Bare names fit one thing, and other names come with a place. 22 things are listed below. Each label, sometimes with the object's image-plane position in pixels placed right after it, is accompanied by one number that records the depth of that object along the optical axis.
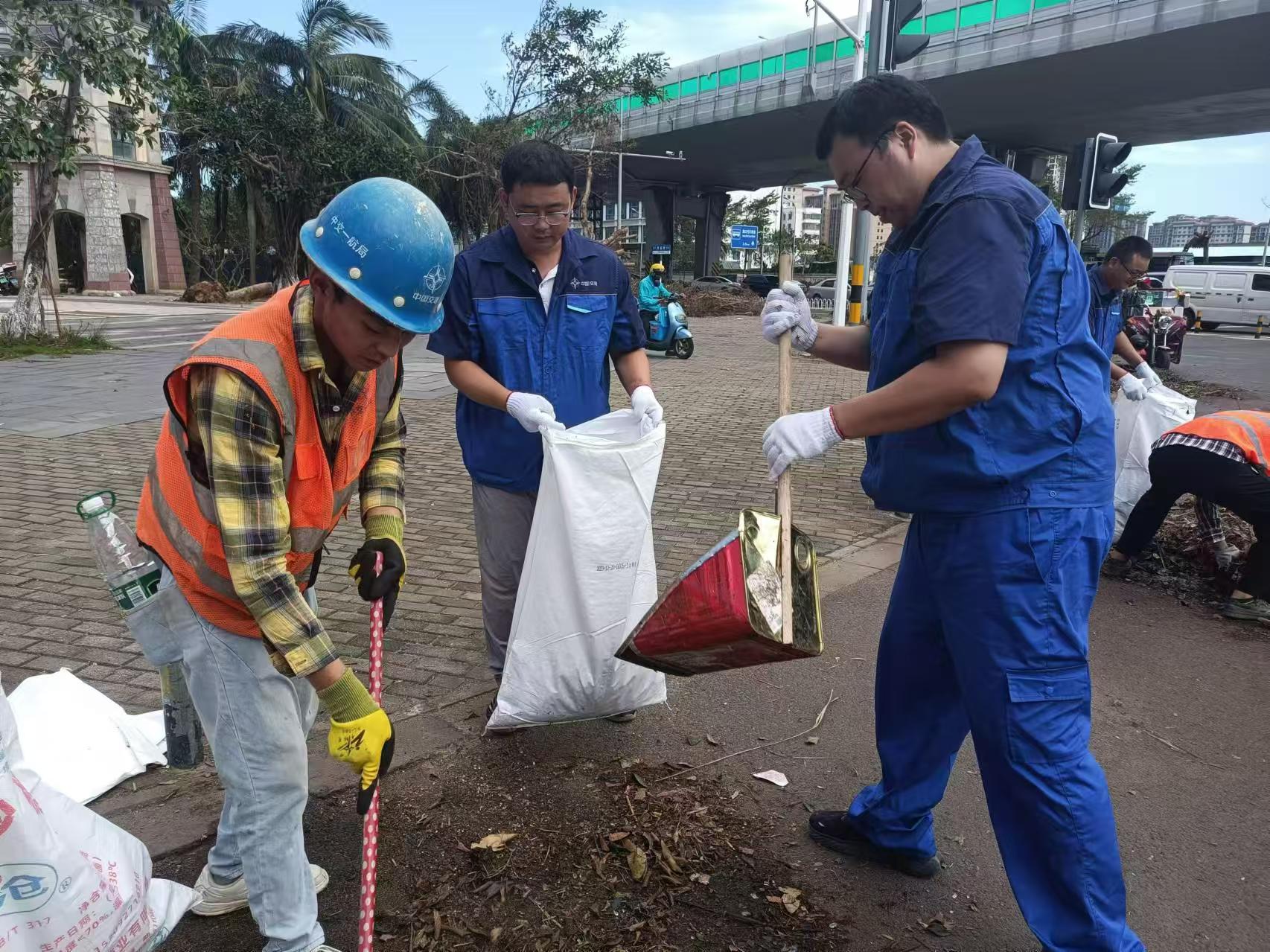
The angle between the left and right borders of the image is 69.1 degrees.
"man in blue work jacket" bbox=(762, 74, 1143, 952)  1.85
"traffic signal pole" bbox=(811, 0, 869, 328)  14.76
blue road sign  38.00
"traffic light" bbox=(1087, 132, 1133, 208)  8.10
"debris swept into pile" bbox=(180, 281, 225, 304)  30.52
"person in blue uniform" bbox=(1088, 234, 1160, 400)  5.46
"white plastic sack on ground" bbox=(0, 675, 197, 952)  1.48
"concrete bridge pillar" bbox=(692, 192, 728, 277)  52.91
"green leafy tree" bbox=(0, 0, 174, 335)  11.13
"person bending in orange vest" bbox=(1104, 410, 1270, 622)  4.03
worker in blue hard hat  1.58
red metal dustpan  2.06
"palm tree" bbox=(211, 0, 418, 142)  33.19
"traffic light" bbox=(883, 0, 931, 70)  7.70
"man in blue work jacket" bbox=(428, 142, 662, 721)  2.90
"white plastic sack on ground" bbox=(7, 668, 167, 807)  2.68
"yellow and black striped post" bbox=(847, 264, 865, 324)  13.78
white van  26.22
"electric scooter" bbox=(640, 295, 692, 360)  15.25
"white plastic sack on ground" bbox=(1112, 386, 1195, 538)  4.94
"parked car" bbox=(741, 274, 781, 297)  42.88
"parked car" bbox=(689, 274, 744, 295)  37.94
